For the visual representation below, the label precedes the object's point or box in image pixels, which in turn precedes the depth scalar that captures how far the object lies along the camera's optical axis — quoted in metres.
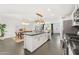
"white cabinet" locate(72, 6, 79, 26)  0.91
